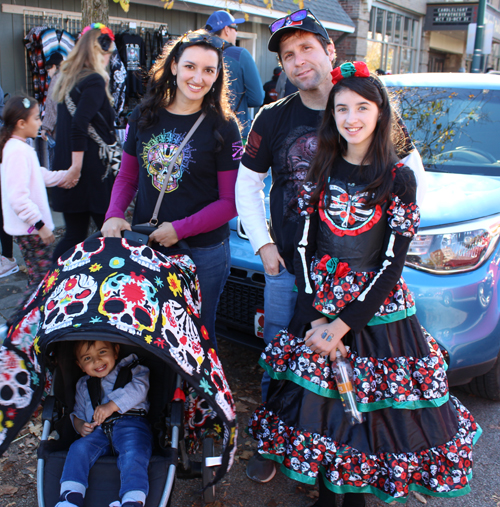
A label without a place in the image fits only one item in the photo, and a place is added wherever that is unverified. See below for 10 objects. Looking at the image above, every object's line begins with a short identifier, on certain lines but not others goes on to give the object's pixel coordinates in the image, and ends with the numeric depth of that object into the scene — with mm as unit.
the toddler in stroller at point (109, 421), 2104
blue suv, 2818
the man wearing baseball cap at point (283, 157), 2473
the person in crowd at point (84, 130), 4309
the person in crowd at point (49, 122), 6062
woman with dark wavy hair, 2615
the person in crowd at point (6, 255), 4969
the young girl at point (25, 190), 3785
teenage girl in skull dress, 2197
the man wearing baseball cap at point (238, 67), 5332
